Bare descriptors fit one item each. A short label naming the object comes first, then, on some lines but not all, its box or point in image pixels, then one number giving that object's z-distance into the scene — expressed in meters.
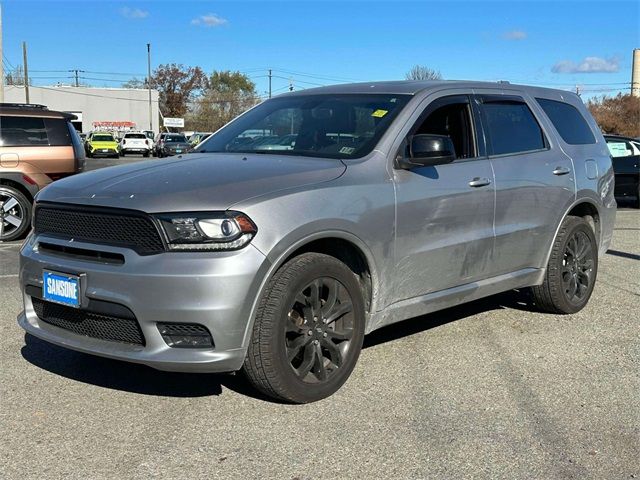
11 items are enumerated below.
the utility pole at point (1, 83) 20.56
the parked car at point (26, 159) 9.66
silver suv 3.49
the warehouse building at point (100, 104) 67.32
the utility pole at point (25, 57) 58.69
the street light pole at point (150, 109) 69.99
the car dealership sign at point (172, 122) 73.31
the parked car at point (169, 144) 42.12
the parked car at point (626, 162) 14.18
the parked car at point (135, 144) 47.00
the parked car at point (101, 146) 42.88
